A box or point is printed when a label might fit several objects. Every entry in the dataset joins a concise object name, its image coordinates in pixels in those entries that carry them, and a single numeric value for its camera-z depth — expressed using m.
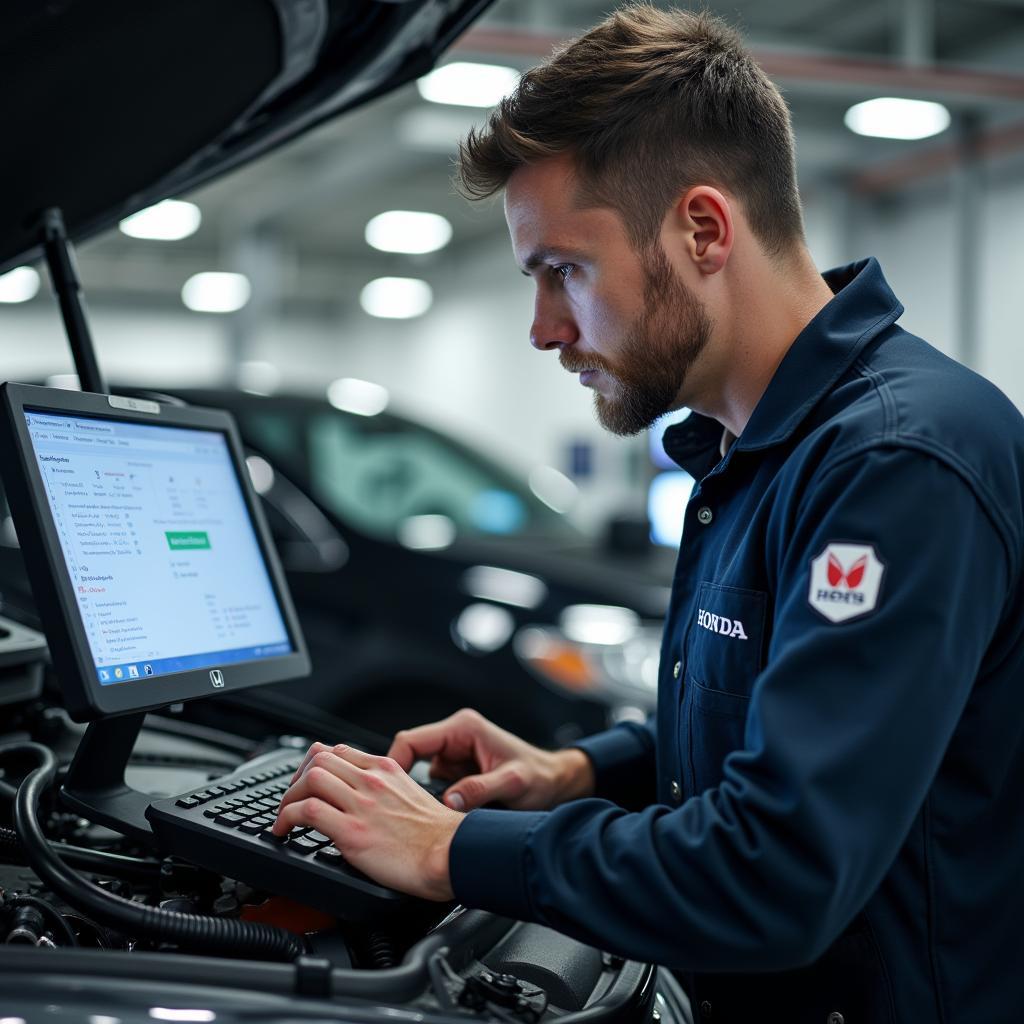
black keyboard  1.08
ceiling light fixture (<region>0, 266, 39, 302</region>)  12.87
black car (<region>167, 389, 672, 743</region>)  3.28
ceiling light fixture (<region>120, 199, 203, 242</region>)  10.53
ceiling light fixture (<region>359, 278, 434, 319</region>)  15.53
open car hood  1.30
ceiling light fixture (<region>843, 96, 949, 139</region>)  6.98
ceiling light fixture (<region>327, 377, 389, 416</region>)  4.07
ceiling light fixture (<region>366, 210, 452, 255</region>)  11.98
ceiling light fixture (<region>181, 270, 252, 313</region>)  14.62
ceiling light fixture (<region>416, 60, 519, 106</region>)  5.92
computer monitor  1.16
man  0.95
